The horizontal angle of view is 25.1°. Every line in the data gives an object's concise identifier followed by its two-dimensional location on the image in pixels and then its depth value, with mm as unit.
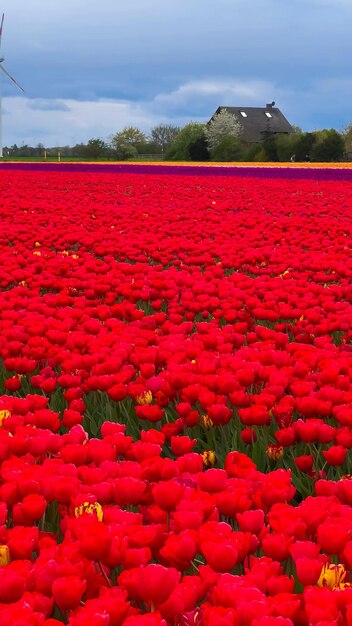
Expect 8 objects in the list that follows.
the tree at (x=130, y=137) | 94250
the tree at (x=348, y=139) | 80375
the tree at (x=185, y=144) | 69688
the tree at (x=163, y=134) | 102362
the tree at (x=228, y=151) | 64500
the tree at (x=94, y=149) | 75562
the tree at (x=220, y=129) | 76000
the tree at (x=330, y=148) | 57000
